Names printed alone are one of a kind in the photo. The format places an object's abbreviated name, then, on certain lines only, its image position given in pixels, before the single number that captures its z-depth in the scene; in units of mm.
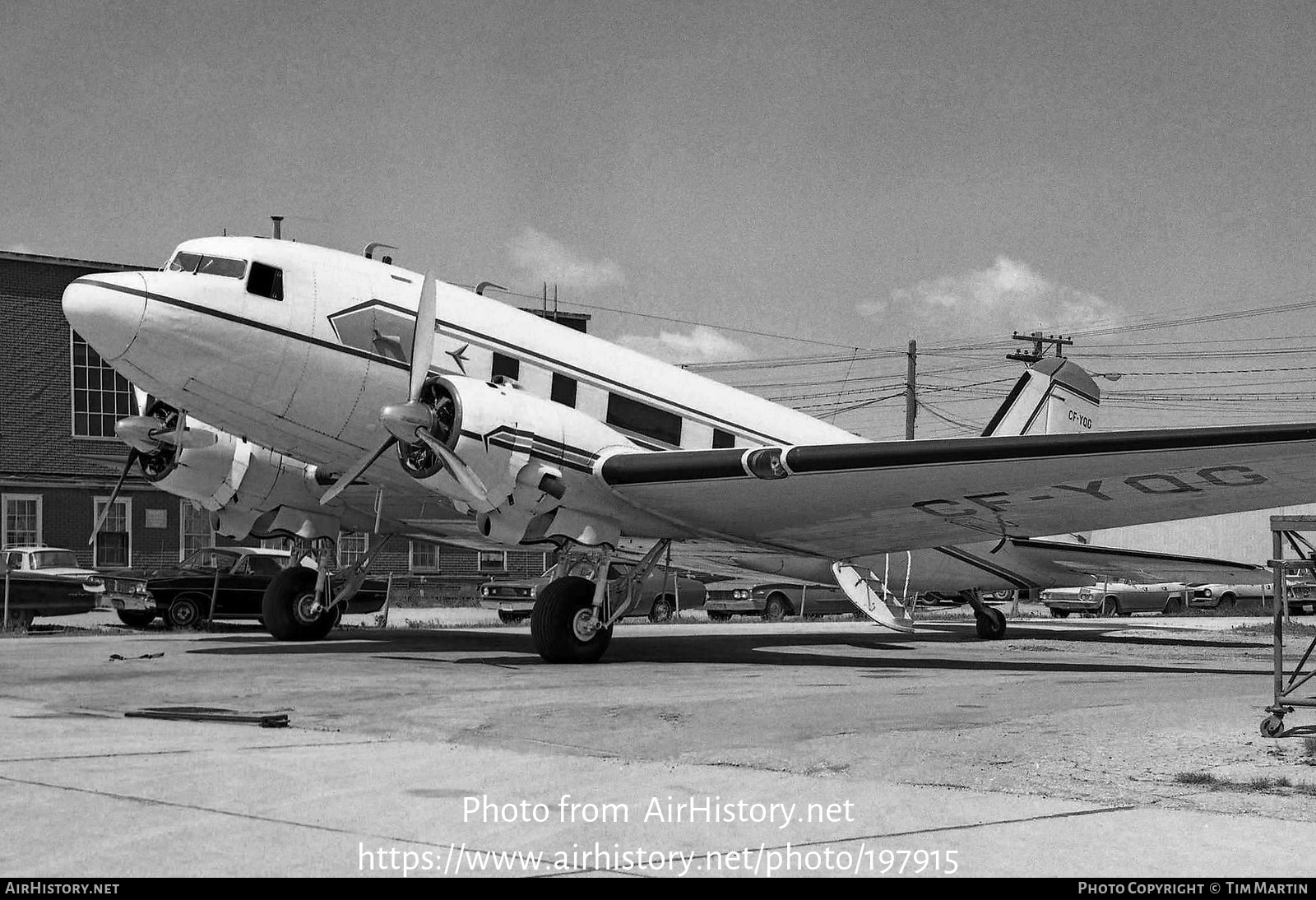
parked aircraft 16109
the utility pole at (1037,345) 66562
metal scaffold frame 9258
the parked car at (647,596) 34375
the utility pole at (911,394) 60812
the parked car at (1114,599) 47625
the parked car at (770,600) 38938
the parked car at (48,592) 27516
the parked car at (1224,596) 55938
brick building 42688
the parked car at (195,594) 27250
